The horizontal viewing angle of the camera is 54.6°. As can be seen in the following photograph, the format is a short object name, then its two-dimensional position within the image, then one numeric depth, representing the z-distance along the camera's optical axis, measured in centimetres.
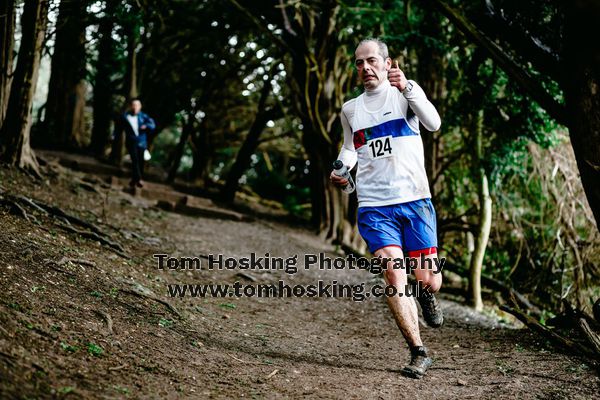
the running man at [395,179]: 410
